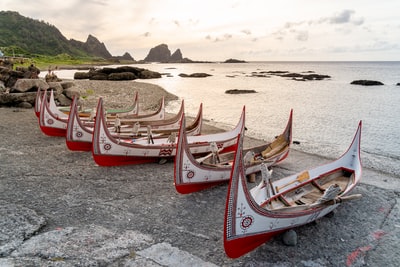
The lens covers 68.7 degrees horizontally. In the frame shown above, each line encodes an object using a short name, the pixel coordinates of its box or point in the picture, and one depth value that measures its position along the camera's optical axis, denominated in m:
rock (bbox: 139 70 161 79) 66.69
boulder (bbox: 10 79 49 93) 20.75
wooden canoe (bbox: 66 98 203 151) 11.60
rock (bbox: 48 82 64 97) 22.46
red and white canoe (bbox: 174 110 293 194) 8.23
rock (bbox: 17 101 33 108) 20.67
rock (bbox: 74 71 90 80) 54.96
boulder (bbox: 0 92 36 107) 20.24
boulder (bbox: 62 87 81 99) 22.94
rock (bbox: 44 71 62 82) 25.70
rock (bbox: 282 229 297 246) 6.31
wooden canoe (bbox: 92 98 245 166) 10.09
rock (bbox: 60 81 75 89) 24.39
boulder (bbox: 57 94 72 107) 22.29
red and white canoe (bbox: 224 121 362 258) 5.48
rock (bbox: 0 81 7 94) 22.24
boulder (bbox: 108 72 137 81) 56.25
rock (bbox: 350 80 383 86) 58.52
